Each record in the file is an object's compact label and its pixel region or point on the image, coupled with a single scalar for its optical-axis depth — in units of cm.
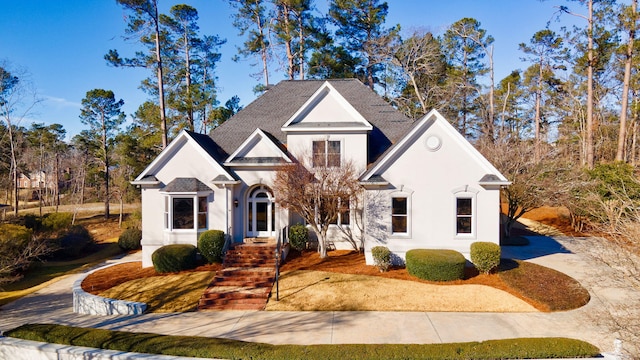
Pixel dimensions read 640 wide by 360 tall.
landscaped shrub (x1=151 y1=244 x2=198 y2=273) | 1440
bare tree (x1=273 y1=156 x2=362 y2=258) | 1460
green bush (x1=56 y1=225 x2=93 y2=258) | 2238
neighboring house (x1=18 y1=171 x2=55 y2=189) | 6968
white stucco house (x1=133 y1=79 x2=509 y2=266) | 1458
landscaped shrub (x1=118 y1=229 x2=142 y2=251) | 2280
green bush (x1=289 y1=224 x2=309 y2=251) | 1612
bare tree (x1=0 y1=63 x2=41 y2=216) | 2930
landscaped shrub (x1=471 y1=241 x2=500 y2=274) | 1327
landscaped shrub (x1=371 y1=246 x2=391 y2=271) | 1384
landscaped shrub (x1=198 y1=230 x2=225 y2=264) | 1504
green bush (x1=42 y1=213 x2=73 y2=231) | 2333
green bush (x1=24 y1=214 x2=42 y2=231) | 2331
